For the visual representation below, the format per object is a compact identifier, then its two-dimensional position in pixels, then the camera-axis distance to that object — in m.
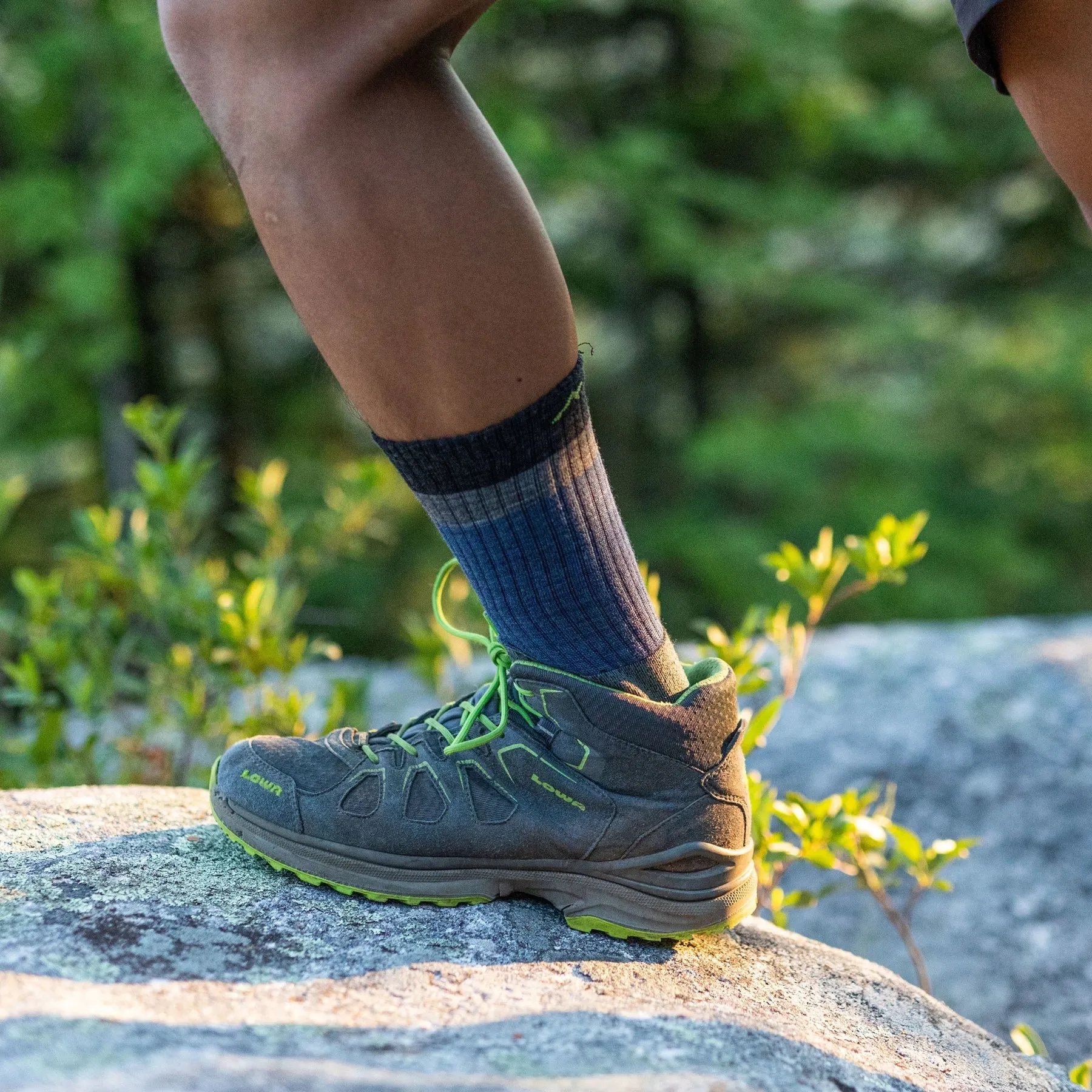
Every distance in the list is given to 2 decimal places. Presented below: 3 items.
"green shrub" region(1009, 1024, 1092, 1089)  1.86
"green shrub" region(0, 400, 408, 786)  2.10
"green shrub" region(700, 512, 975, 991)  1.93
